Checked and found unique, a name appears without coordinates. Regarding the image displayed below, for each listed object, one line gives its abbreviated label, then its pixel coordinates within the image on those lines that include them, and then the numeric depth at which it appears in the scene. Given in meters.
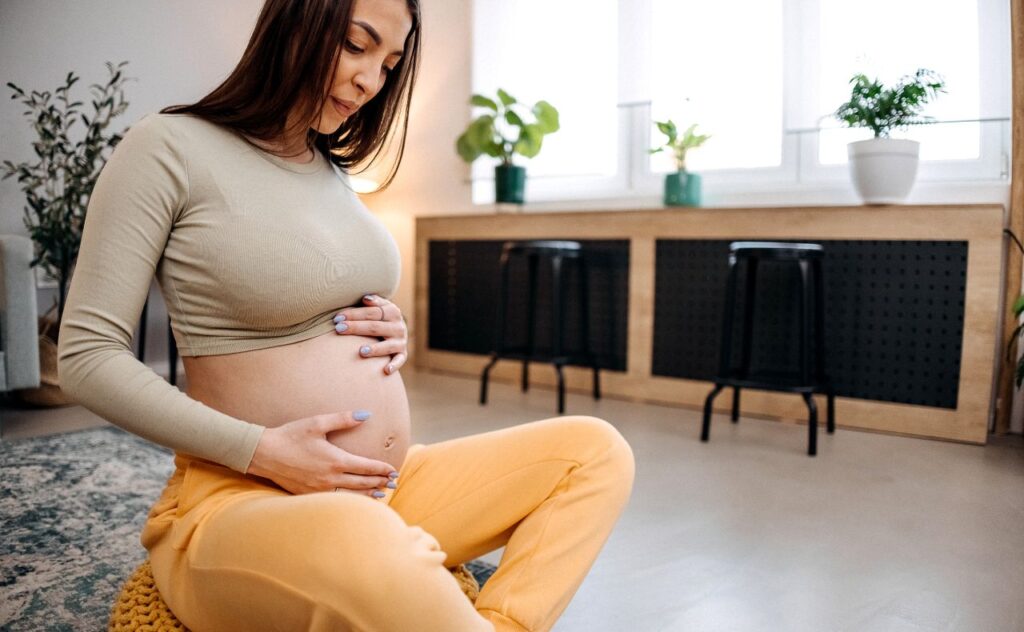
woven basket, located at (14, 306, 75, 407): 3.16
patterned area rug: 1.39
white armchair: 2.62
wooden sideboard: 2.88
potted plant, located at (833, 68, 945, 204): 2.95
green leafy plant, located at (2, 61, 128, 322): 3.21
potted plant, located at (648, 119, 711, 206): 3.59
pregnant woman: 0.81
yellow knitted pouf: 0.99
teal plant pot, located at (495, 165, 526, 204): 4.20
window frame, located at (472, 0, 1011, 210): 3.14
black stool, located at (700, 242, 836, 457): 2.77
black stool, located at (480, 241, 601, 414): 3.44
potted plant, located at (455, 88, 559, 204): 4.05
